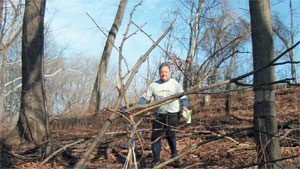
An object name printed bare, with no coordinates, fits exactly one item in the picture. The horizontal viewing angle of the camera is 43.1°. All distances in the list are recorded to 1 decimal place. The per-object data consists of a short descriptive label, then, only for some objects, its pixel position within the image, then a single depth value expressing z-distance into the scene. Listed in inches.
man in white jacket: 212.5
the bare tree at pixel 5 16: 234.6
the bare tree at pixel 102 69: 527.0
